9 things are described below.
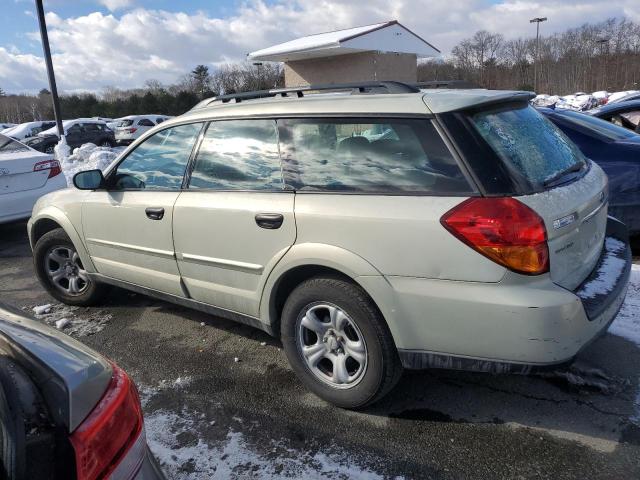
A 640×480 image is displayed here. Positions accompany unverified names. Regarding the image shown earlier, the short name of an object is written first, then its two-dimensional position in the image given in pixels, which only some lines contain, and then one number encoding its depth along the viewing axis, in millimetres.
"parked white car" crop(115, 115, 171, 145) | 28905
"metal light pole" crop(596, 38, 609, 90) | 59344
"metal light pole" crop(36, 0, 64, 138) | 13625
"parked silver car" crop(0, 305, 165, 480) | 1269
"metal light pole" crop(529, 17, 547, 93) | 62425
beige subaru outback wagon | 2412
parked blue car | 5020
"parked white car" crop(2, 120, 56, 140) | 30625
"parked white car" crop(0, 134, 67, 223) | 6977
